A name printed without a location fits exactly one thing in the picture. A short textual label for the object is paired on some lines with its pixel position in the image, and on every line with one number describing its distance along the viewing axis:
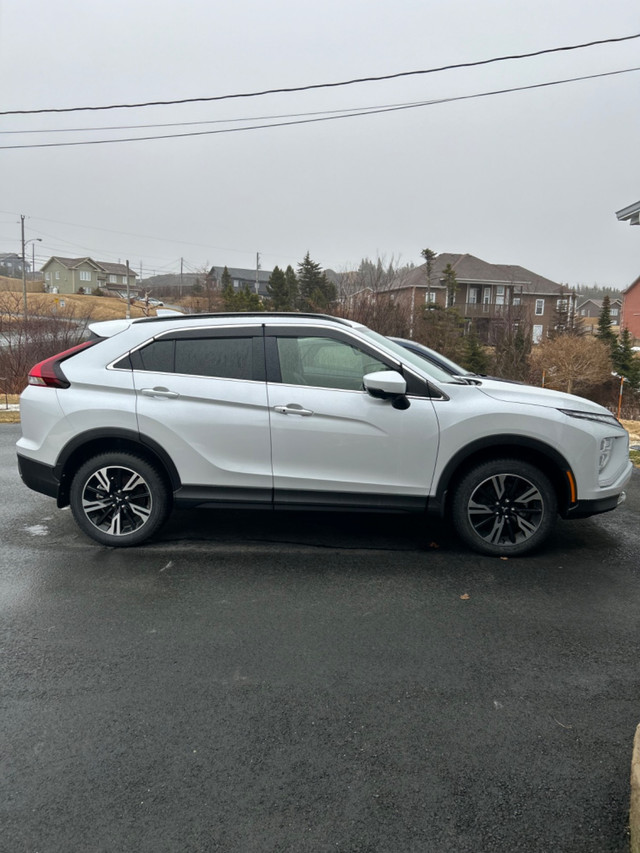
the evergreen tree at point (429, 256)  40.43
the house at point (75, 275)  100.69
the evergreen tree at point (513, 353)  30.68
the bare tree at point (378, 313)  25.44
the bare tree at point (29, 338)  20.52
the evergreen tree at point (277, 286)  56.33
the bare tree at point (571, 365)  27.81
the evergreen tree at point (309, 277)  54.41
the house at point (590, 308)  103.32
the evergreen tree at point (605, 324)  44.17
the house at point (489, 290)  49.50
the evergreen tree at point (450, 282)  45.57
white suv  4.86
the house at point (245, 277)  96.69
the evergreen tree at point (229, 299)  46.16
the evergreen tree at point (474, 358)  30.91
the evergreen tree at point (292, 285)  52.71
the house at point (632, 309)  56.09
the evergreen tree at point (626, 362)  34.51
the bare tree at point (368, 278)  31.41
